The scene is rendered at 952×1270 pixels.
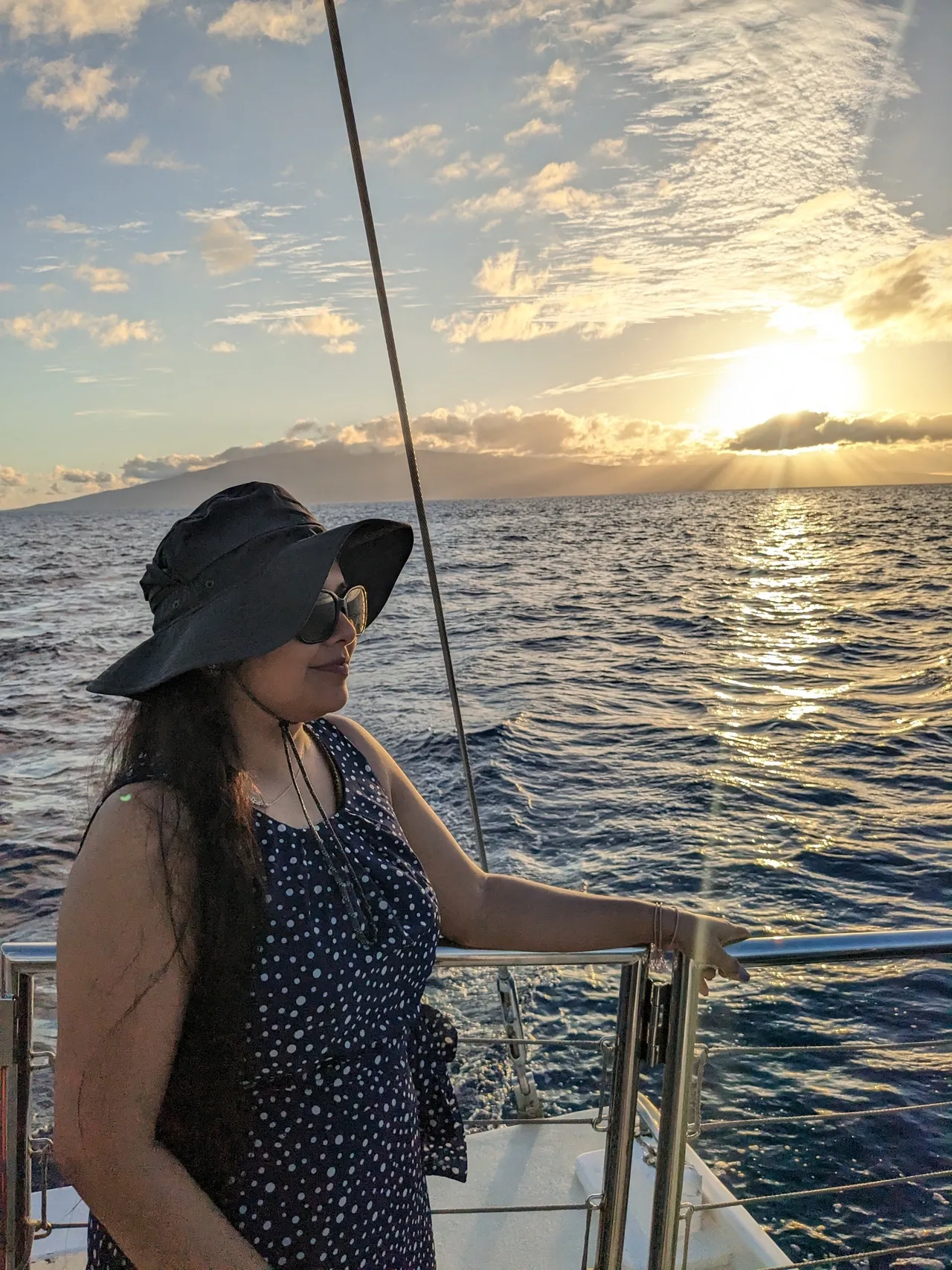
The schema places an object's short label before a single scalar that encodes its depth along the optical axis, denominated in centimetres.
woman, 96
